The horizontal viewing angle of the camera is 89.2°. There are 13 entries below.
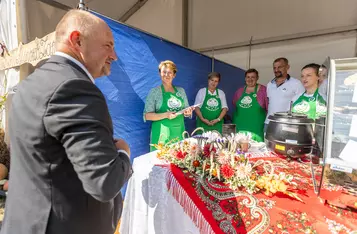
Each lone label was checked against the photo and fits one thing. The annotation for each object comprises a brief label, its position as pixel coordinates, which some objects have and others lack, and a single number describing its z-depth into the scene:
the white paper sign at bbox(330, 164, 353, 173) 0.71
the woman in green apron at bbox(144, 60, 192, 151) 1.98
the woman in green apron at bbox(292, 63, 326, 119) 1.64
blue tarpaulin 1.82
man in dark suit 0.48
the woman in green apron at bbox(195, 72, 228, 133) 2.65
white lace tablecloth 0.99
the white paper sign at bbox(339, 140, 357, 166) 0.73
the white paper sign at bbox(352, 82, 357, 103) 0.75
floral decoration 0.83
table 0.64
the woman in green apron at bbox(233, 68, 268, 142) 2.65
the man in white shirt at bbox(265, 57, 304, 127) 2.40
